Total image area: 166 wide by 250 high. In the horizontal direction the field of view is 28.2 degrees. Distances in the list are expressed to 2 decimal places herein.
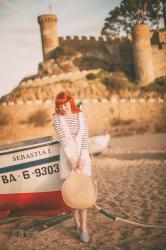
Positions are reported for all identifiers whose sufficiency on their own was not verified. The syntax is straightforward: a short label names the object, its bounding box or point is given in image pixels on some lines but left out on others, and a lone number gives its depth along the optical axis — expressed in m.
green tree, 35.16
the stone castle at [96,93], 25.25
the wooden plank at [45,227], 4.40
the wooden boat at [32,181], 4.80
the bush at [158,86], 29.00
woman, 3.97
